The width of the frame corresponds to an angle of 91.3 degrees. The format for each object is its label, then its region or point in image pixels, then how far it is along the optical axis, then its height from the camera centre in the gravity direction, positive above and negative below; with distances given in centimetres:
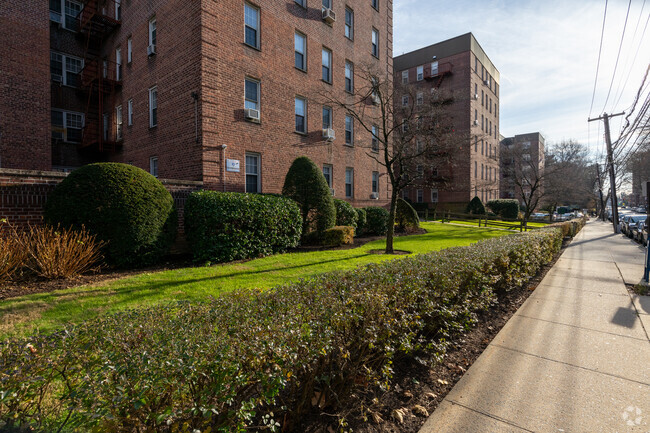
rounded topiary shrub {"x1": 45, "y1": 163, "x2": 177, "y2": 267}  734 -1
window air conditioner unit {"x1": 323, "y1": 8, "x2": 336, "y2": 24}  1706 +1046
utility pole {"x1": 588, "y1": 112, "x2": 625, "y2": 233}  2465 +333
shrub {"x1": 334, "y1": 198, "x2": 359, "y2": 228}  1461 -25
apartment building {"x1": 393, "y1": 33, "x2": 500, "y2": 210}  3559 +1407
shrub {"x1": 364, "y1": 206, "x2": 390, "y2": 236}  1689 -62
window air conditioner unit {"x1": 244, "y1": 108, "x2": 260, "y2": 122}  1344 +406
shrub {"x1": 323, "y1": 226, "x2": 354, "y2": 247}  1220 -107
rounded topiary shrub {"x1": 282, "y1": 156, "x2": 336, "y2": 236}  1266 +54
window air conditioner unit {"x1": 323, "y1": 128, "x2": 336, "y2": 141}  1717 +405
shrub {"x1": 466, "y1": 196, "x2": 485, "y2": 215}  3356 +11
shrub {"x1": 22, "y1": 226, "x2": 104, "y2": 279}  637 -89
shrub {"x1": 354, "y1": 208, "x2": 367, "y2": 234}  1596 -53
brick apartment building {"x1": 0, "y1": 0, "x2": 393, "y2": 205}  1259 +583
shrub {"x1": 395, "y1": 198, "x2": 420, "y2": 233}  1791 -55
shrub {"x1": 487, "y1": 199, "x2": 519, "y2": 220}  3666 +10
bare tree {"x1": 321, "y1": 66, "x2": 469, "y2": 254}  1167 +395
